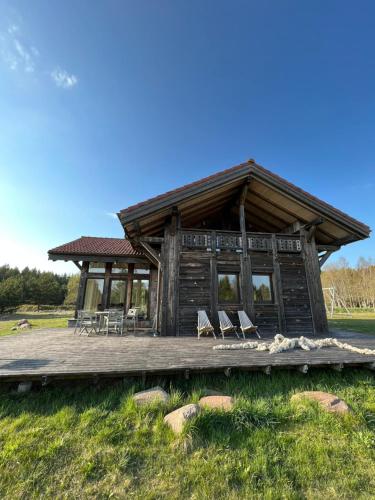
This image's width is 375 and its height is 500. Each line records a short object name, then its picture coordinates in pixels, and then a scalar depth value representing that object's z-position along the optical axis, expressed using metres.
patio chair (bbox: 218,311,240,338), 6.32
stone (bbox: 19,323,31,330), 10.91
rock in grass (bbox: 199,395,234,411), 2.91
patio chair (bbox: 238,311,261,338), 6.35
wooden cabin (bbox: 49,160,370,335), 7.26
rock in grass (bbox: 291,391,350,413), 2.97
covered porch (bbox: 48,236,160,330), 10.44
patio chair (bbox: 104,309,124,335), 7.53
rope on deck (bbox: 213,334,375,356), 4.78
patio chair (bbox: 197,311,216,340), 6.39
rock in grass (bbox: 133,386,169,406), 3.01
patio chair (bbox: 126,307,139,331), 8.62
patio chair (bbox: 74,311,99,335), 7.50
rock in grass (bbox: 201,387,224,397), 3.39
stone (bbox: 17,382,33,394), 3.32
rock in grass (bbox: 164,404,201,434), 2.55
